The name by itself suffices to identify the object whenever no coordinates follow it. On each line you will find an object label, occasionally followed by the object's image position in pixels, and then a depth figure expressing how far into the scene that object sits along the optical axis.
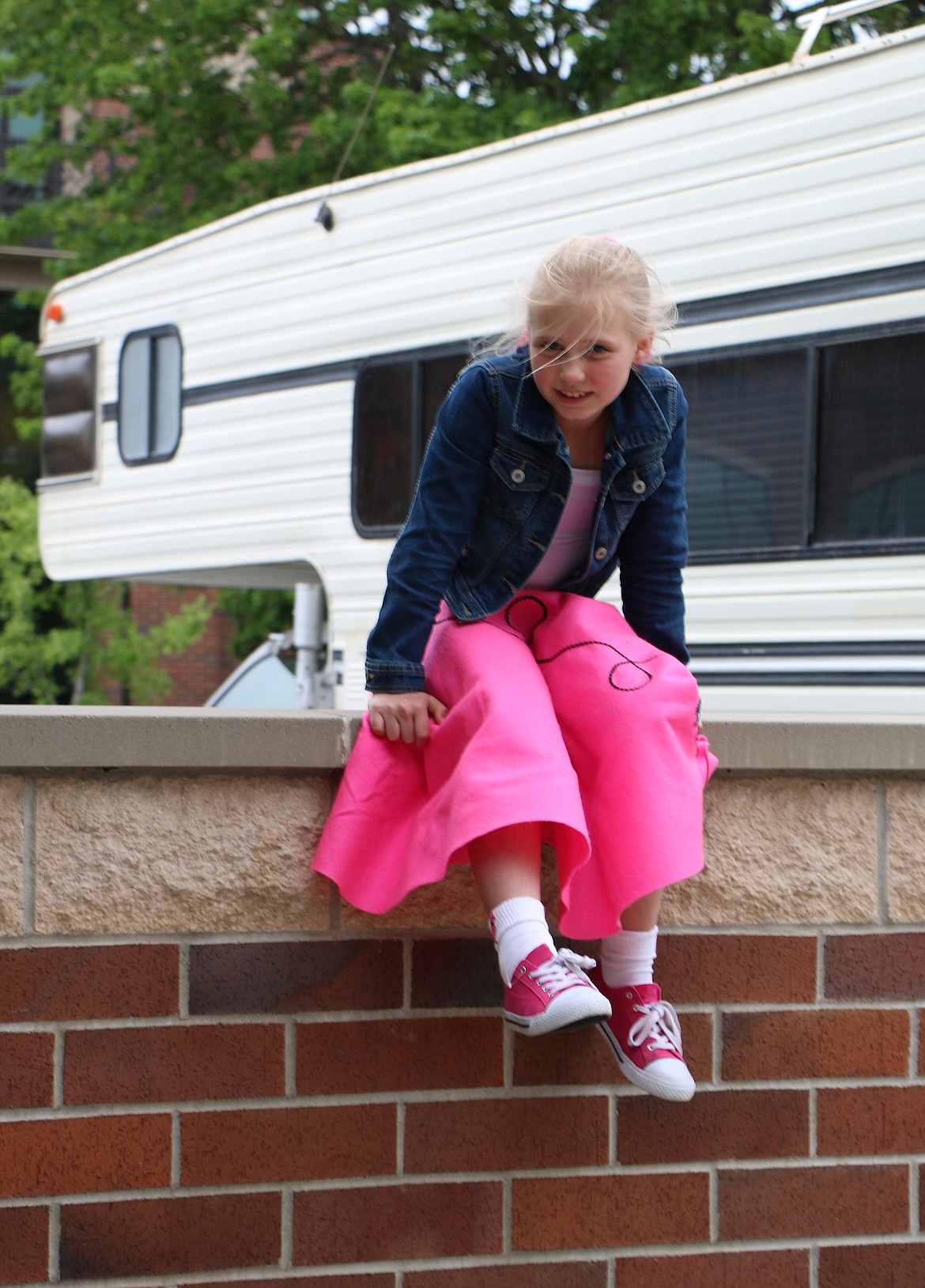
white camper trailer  10.28
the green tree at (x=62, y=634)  27.42
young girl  4.61
